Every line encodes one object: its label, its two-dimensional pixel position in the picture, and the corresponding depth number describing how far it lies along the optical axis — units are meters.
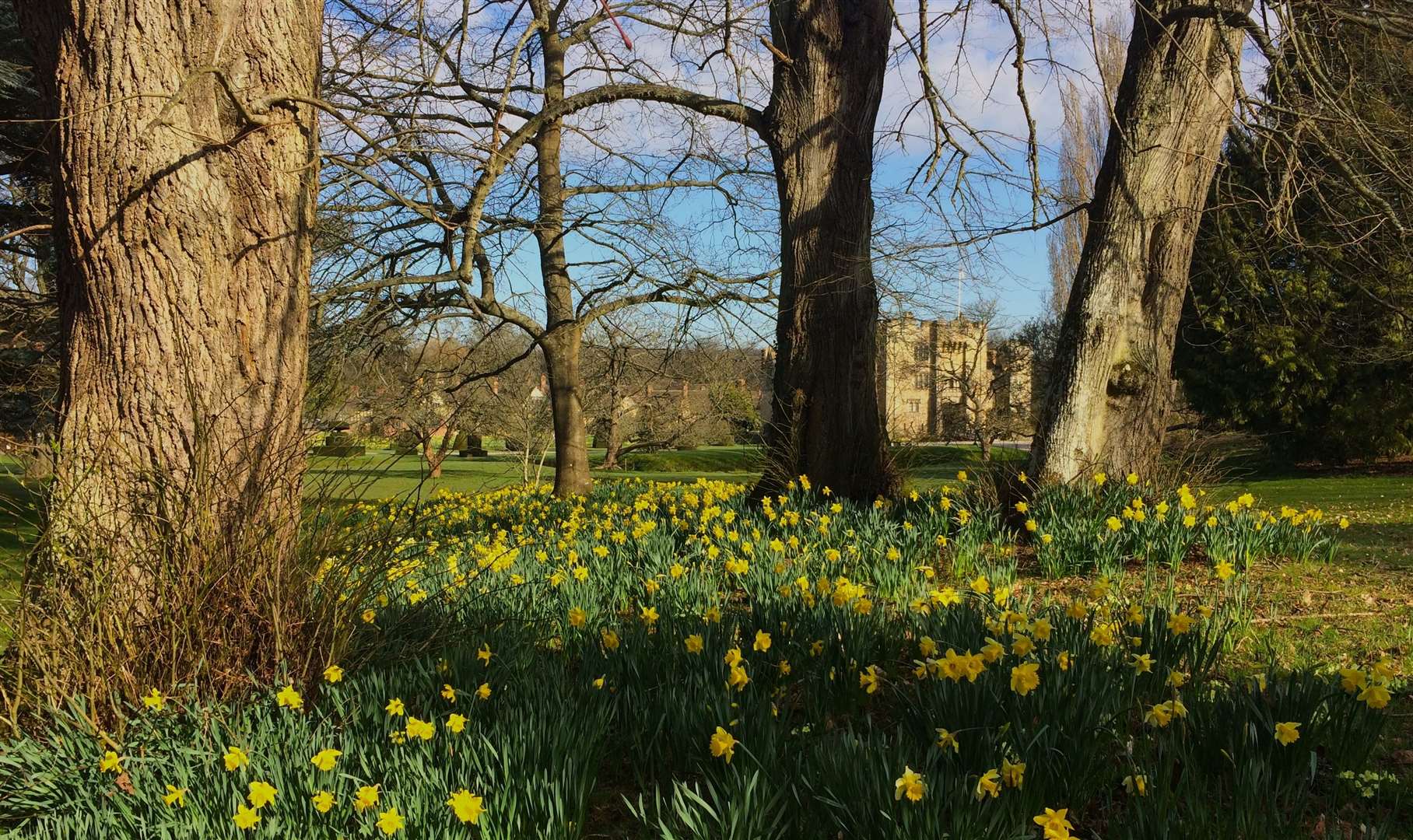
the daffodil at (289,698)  2.59
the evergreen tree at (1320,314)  6.13
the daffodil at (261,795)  2.00
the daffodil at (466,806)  1.87
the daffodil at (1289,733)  2.03
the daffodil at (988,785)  1.84
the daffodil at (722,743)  2.13
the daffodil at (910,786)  1.80
